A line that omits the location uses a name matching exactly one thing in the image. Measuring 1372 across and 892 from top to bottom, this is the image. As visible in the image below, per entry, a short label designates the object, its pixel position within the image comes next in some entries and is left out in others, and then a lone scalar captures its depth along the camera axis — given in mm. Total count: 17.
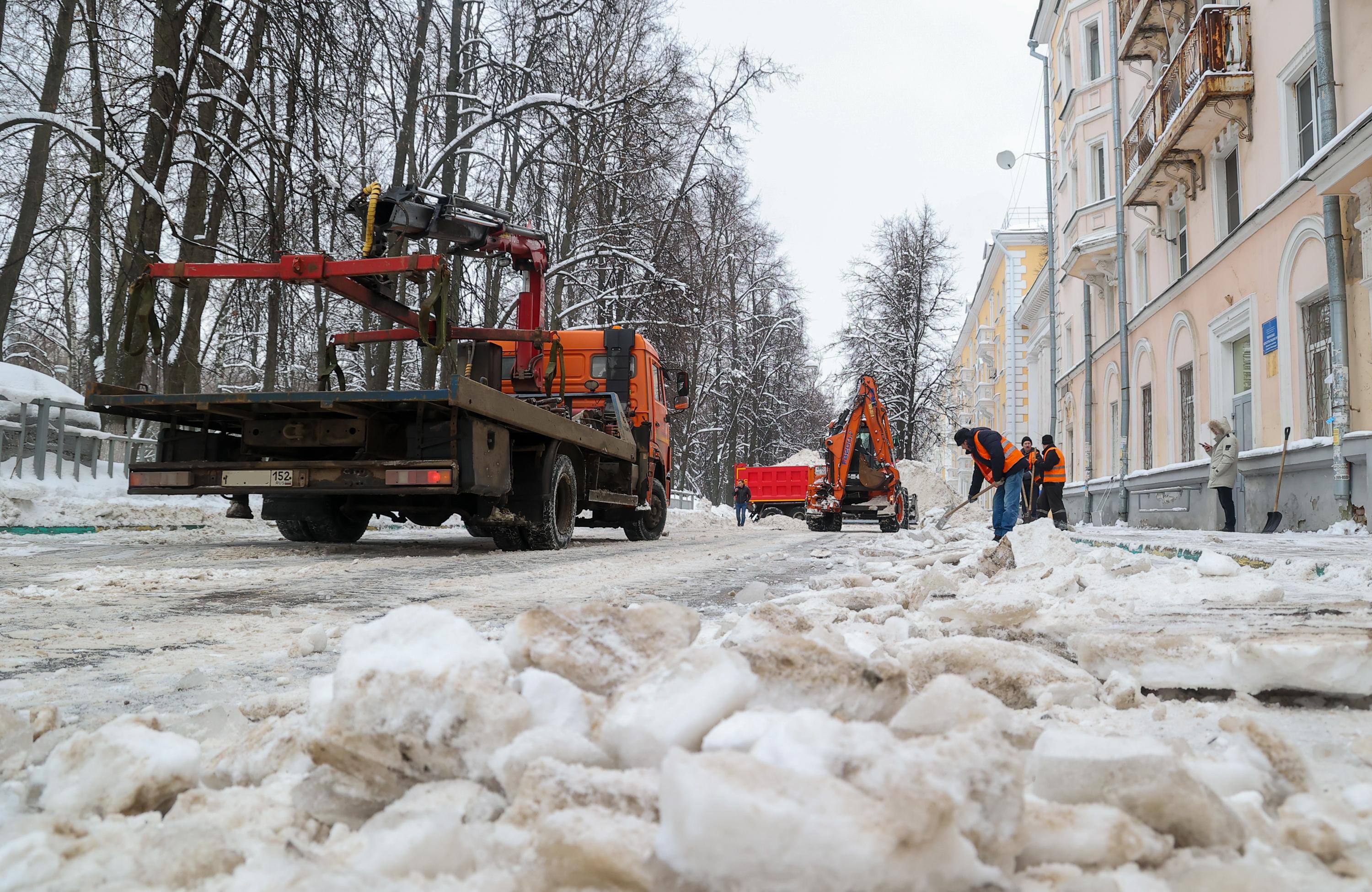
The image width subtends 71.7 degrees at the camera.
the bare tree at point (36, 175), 11781
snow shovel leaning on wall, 11945
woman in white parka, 13305
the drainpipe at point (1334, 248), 10836
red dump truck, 27875
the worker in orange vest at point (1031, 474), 17250
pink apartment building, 11156
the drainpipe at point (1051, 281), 26062
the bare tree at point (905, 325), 33000
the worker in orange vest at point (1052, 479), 16453
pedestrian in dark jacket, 25844
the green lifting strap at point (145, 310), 7816
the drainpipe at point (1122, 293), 19391
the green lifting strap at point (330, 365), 8852
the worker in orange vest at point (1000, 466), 11180
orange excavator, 19328
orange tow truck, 7035
